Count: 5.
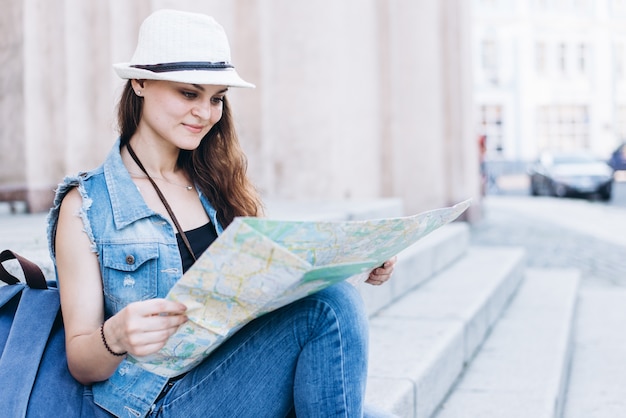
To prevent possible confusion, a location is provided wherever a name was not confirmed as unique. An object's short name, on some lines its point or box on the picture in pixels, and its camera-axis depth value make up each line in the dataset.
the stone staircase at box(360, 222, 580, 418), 3.08
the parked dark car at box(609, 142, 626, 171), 25.28
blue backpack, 1.71
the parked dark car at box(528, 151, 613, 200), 19.55
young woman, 1.76
